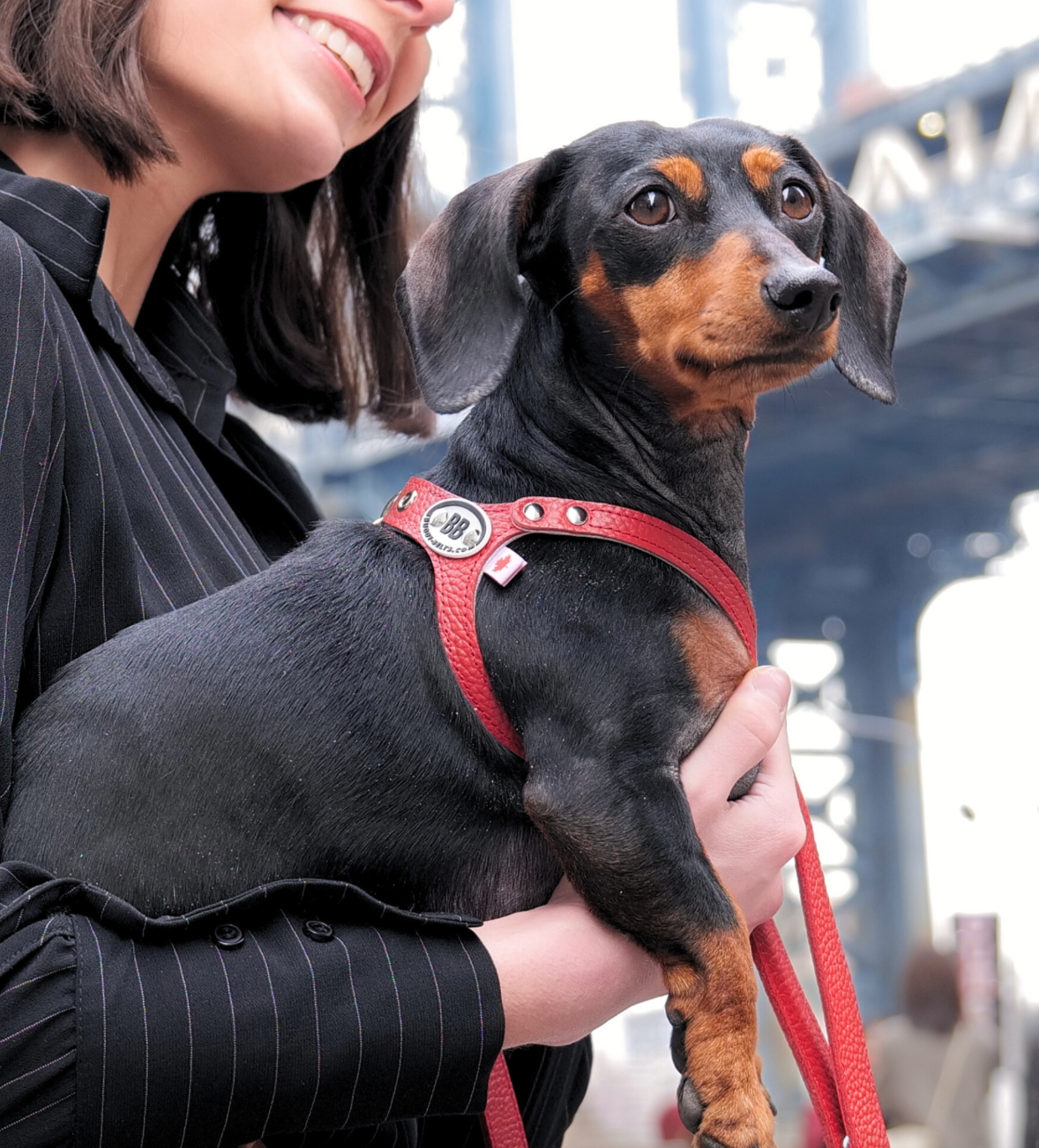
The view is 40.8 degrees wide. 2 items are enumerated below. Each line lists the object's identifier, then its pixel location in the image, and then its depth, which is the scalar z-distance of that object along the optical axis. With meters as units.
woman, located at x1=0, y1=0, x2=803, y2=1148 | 1.04
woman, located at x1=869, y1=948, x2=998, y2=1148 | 5.49
